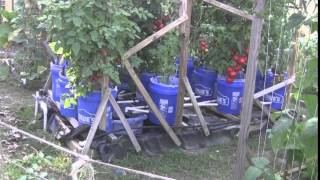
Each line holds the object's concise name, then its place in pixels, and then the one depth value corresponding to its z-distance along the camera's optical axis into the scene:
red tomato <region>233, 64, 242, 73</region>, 4.66
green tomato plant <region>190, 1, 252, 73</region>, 4.61
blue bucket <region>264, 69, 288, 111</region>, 4.91
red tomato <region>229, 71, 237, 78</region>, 4.66
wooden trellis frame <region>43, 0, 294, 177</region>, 2.77
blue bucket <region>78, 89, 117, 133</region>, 4.00
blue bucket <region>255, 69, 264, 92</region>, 5.04
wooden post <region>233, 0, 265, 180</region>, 2.74
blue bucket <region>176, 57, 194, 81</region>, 5.16
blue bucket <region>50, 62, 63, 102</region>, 4.53
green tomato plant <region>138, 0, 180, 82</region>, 4.16
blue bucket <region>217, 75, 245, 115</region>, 4.74
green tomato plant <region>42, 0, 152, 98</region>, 3.58
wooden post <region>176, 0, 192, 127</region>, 4.14
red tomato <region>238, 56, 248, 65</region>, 4.64
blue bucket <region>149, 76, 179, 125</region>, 4.34
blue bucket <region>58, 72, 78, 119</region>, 4.32
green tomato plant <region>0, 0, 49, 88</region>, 4.56
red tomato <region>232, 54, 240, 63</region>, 4.63
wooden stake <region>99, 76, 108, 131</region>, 3.87
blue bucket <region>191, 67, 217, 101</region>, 5.01
